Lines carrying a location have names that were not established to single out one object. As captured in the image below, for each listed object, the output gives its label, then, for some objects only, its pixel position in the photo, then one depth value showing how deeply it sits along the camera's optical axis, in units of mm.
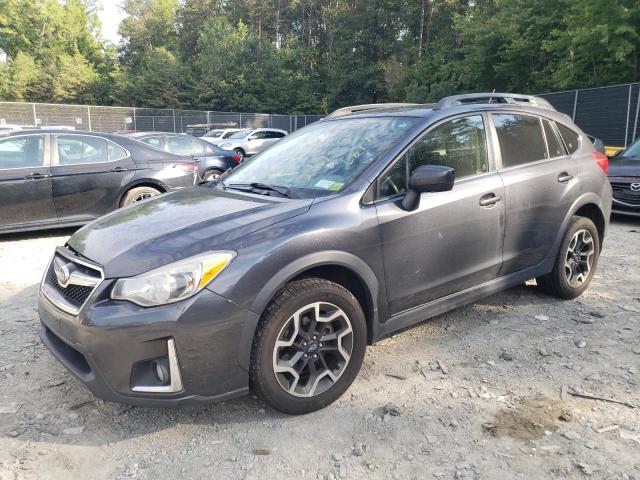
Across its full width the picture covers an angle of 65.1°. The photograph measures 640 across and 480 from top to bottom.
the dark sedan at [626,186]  7484
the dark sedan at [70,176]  6352
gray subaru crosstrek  2348
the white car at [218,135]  22391
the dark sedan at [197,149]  10594
